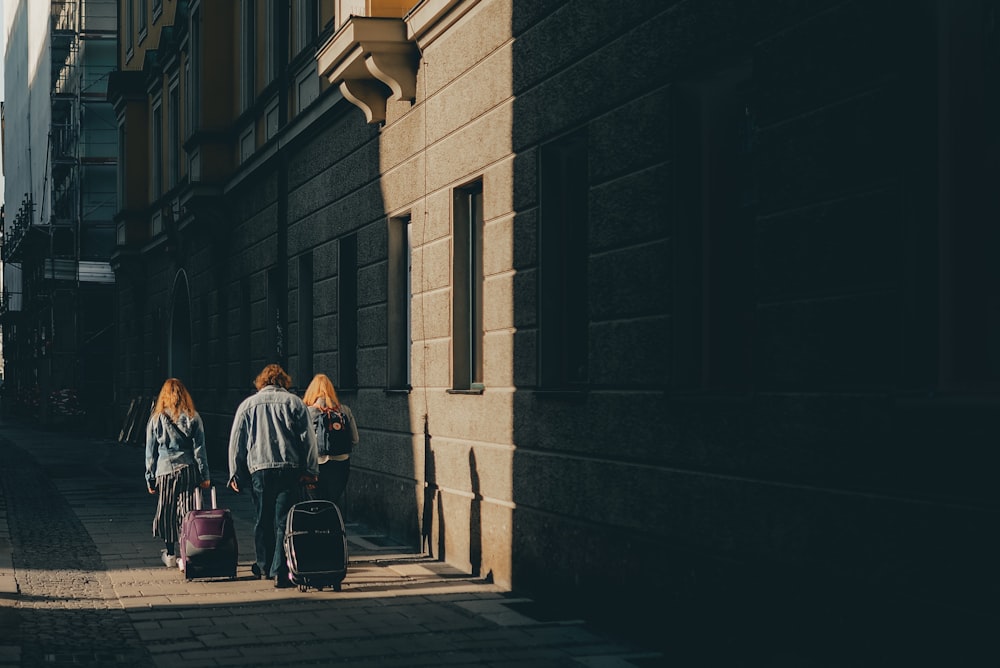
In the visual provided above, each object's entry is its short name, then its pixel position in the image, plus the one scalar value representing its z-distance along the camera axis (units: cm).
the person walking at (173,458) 1240
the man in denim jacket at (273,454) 1134
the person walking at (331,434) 1312
